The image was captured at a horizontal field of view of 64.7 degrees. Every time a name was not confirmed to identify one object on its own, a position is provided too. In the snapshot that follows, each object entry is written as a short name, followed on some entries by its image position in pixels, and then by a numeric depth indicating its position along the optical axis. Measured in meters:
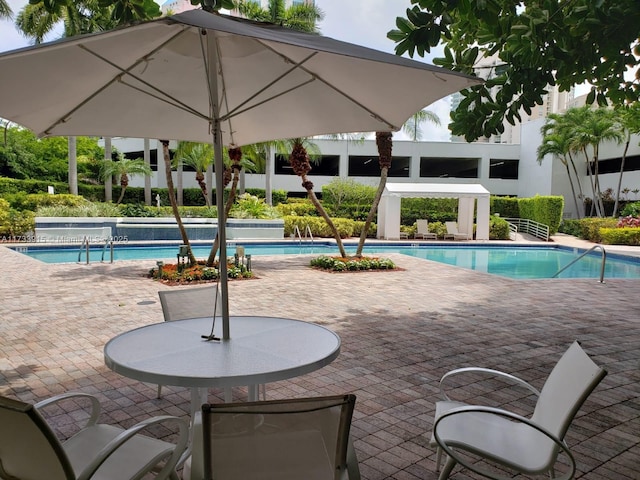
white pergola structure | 22.42
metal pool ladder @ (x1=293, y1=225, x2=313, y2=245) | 21.56
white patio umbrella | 2.52
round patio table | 2.33
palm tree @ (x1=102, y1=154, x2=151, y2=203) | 26.23
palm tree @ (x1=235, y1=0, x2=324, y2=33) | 15.75
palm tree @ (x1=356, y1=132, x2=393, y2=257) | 12.63
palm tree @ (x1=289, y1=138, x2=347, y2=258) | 12.79
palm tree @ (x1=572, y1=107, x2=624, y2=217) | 26.17
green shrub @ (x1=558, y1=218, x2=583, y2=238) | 24.80
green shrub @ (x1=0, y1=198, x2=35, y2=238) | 17.69
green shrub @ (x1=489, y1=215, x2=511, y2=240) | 23.80
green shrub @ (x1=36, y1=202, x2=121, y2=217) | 18.69
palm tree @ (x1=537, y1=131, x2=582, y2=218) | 27.56
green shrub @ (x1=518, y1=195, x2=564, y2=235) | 24.12
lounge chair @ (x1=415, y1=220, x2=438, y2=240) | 22.91
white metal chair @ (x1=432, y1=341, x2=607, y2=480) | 2.18
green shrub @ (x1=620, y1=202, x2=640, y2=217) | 23.66
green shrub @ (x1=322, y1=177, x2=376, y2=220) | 27.12
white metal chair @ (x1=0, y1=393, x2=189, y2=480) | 1.74
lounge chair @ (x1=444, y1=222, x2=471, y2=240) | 23.06
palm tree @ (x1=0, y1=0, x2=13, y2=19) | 21.56
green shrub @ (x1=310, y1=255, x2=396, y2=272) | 11.84
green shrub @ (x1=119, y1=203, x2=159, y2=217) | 21.16
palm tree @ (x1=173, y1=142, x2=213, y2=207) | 14.84
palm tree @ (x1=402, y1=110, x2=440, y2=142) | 26.41
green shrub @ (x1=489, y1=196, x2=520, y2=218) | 28.48
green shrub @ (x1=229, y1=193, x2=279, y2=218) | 21.38
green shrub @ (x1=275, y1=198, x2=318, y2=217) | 24.91
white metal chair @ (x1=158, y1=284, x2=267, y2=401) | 3.88
